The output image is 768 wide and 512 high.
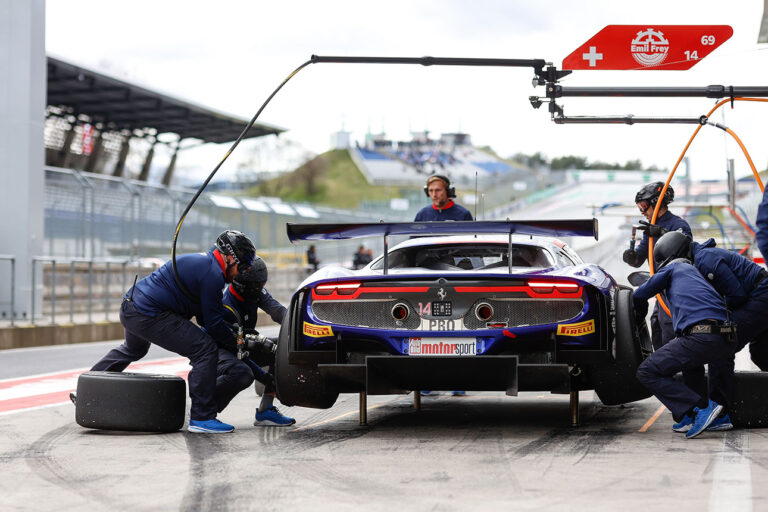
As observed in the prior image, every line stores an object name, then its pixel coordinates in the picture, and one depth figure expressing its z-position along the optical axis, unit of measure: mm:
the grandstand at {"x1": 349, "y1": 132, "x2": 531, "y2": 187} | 120500
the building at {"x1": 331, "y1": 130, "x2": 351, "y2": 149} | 147875
